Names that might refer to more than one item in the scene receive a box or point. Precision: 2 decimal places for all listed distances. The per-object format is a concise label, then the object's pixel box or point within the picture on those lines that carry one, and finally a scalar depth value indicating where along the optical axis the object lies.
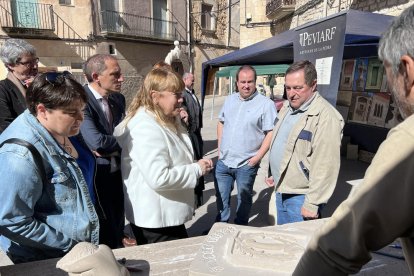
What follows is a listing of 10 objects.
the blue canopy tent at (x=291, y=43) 2.74
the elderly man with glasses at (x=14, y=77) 2.25
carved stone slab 1.21
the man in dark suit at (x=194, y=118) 4.13
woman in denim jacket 1.14
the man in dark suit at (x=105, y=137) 2.16
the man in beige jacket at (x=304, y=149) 2.00
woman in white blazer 1.65
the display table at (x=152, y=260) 1.30
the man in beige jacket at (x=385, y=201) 0.58
